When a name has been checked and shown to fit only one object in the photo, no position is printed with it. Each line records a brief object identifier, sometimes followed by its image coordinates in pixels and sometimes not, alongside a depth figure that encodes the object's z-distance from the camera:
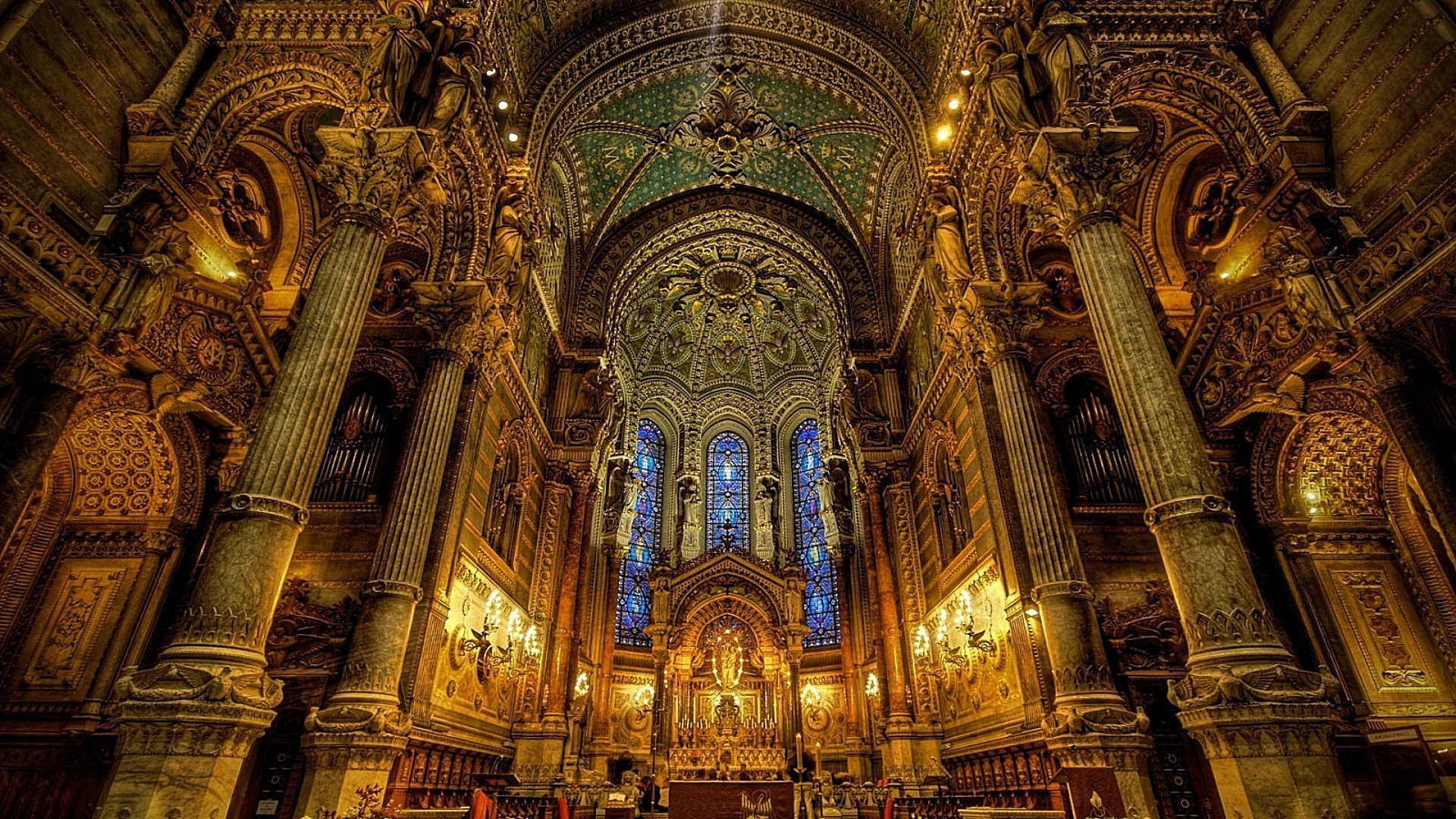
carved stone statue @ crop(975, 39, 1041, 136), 10.12
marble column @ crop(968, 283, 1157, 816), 8.66
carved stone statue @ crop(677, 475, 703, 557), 28.25
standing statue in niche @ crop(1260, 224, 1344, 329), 8.58
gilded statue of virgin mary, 23.64
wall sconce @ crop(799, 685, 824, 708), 23.73
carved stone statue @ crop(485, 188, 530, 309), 13.20
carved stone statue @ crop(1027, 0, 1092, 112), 9.42
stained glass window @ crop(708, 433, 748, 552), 28.98
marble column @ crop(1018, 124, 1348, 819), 5.54
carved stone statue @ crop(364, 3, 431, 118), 9.88
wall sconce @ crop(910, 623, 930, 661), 16.20
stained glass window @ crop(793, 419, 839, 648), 26.16
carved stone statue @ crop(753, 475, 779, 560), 28.28
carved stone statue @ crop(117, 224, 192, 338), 8.60
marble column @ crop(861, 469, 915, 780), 15.86
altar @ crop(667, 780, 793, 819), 11.45
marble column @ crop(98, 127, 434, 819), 5.68
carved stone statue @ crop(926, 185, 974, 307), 13.11
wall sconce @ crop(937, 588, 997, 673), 12.82
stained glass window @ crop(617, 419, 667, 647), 25.98
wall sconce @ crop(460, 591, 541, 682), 12.99
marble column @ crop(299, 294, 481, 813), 8.36
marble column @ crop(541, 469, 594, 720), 16.28
